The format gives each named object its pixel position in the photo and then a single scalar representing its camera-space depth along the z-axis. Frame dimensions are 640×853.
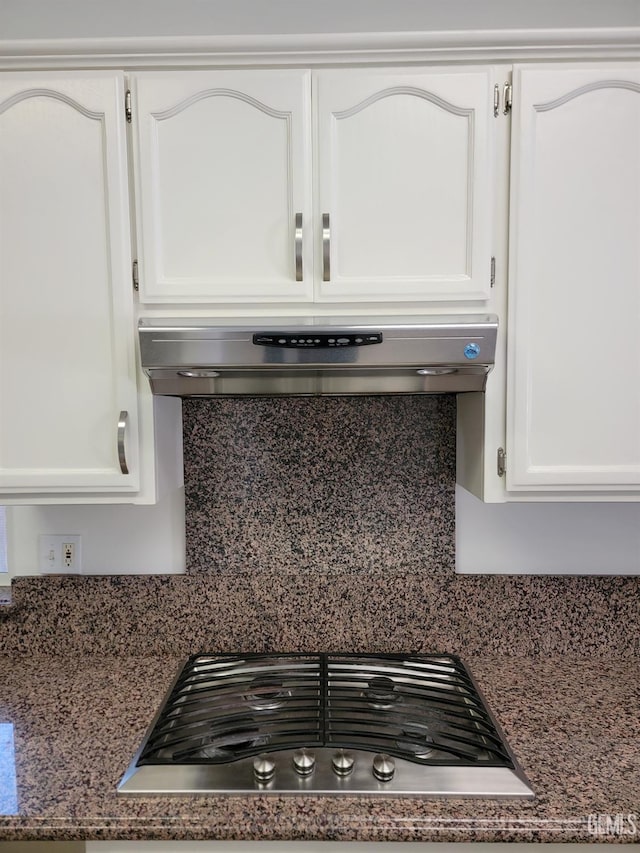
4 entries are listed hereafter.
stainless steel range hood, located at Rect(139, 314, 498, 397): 1.18
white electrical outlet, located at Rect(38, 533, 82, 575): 1.60
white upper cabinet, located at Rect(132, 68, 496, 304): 1.23
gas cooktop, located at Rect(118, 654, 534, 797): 1.06
